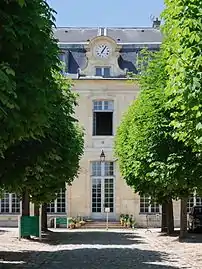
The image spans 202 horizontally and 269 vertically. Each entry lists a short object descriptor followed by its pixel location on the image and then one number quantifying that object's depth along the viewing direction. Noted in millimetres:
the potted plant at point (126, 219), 41859
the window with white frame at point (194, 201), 44272
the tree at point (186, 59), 11203
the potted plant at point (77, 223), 41012
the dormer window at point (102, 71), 45438
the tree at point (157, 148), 22688
